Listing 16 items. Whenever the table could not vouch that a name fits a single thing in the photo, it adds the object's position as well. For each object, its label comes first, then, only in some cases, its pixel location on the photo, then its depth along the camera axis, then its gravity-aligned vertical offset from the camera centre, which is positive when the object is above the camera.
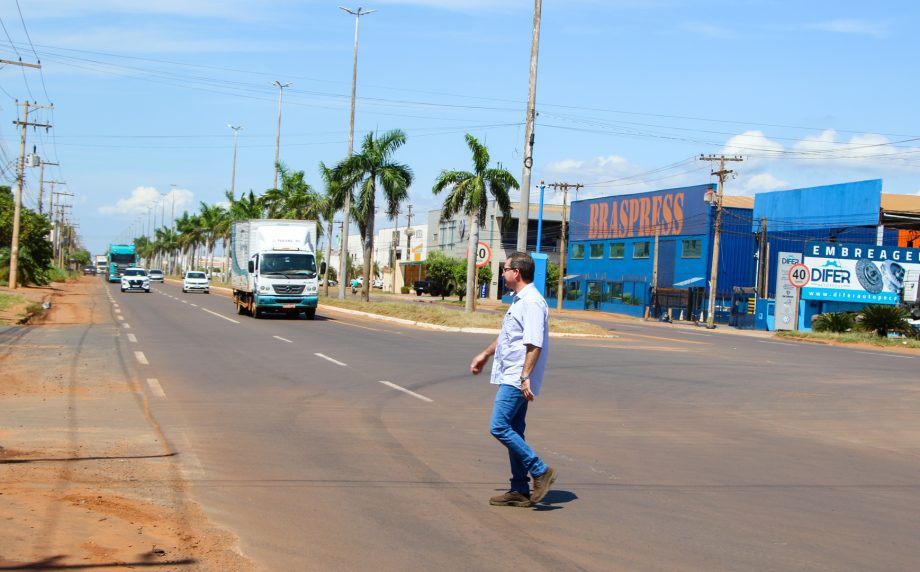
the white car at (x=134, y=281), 61.62 -1.10
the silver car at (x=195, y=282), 66.56 -0.99
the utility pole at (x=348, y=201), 48.78 +3.77
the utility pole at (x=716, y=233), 51.78 +3.67
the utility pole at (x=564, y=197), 65.81 +6.84
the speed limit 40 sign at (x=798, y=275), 45.44 +1.38
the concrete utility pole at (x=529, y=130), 32.28 +5.34
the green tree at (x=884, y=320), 41.94 -0.43
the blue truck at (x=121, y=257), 87.81 +0.51
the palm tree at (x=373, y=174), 47.53 +5.17
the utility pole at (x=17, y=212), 52.78 +2.43
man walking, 6.99 -0.63
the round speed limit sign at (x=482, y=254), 34.69 +1.12
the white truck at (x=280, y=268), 33.53 +0.15
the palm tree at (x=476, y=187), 40.16 +4.13
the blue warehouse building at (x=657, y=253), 65.31 +3.14
